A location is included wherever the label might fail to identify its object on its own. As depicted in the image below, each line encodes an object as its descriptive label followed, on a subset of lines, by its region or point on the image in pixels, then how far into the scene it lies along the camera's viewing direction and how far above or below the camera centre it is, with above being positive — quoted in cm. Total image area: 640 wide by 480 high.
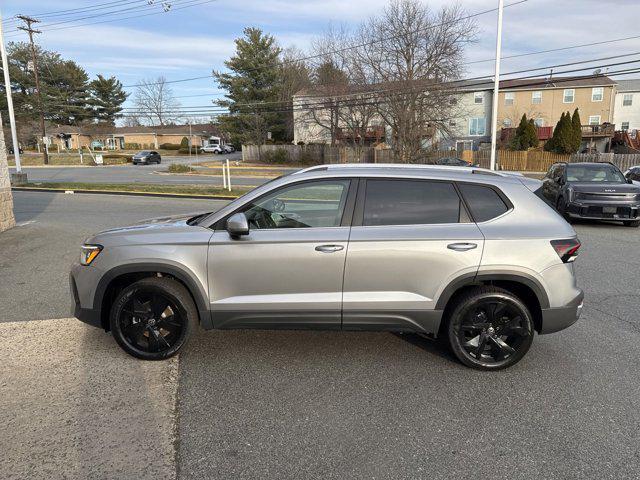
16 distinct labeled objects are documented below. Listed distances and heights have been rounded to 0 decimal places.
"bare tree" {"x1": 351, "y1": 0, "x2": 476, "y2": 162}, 2766 +472
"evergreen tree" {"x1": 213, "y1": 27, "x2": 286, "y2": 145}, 5428 +760
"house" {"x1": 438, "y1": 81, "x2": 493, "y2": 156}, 4859 +352
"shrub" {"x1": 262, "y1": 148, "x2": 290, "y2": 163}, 4997 -11
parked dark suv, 1105 -107
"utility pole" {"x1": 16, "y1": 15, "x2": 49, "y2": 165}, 4299 +1089
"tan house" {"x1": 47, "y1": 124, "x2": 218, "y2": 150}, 8100 +382
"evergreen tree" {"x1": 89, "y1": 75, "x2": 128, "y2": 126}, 7700 +986
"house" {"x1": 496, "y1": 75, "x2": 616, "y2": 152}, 4762 +523
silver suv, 369 -90
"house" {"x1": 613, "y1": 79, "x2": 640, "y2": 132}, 5084 +466
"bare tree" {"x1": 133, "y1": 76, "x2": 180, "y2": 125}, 9312 +955
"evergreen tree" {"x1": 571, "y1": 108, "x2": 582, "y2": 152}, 3953 +183
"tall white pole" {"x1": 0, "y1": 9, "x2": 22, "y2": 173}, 2138 +277
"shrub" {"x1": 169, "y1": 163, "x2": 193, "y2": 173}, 3756 -104
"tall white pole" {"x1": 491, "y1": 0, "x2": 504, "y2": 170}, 1978 +359
